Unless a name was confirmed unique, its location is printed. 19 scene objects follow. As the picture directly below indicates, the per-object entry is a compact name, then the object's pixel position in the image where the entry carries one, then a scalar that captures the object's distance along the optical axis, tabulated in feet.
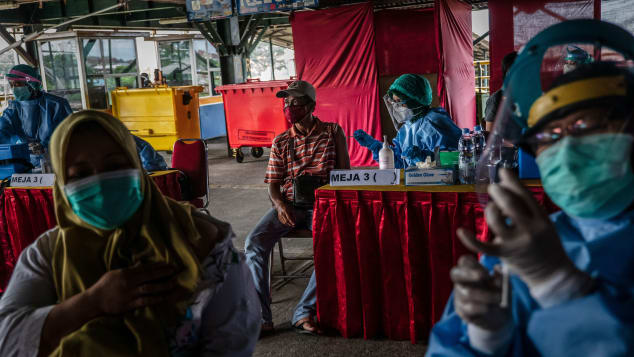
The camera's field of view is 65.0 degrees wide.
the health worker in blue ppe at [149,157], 12.87
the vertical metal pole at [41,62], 39.91
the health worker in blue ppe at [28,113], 14.88
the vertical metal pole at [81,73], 38.52
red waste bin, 28.66
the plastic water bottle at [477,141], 10.34
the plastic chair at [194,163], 13.08
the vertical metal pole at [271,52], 65.54
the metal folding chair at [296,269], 10.64
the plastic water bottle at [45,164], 12.18
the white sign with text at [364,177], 9.09
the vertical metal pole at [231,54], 30.91
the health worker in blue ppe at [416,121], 11.49
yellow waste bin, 34.01
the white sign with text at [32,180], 11.58
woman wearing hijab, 3.89
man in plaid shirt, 10.34
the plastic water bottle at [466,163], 8.73
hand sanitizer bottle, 10.34
